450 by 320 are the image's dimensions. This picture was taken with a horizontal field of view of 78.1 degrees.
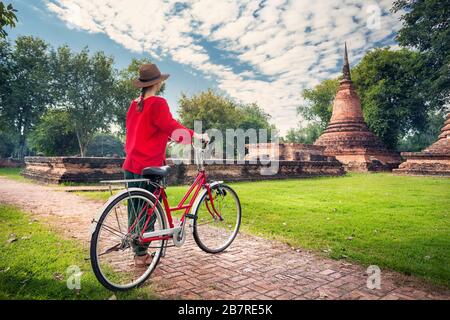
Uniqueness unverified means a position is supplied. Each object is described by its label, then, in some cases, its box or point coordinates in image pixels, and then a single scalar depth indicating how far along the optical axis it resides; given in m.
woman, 3.00
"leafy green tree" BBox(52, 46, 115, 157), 27.22
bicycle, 2.51
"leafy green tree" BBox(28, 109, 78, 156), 27.34
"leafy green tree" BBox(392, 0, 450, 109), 22.58
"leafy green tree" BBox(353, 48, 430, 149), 31.02
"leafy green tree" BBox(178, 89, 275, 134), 31.91
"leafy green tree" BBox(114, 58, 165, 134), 29.47
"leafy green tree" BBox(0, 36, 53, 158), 27.58
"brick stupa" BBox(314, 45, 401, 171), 25.09
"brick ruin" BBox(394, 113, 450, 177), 19.50
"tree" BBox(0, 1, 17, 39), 3.35
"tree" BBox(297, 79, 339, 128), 46.88
